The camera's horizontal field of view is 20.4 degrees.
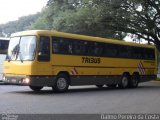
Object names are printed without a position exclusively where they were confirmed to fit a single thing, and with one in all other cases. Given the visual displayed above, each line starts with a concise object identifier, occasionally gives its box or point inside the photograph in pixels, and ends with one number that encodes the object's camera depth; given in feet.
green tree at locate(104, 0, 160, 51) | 108.78
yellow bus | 62.85
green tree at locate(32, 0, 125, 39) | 108.78
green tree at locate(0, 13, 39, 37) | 288.30
